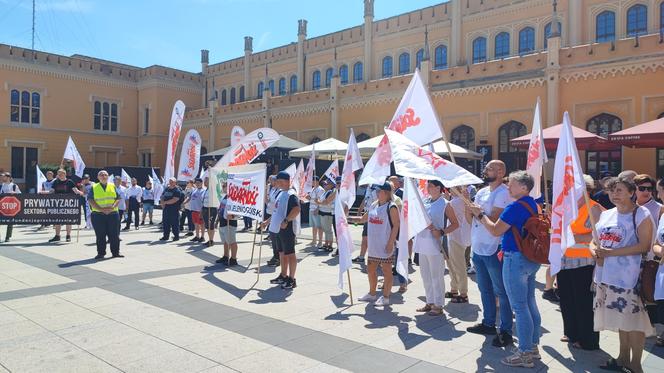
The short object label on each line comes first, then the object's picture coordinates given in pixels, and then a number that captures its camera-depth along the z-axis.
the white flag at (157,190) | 18.19
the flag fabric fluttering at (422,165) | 5.21
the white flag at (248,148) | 10.54
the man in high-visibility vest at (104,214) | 10.52
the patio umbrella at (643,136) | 10.24
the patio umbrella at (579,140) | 12.71
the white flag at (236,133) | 13.69
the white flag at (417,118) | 6.18
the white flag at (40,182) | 16.48
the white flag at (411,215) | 6.04
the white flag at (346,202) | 7.16
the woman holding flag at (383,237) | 6.99
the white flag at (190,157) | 13.16
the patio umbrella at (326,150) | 19.17
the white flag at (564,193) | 4.54
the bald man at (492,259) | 5.29
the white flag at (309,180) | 13.50
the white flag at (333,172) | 13.74
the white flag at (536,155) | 6.87
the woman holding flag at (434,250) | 6.43
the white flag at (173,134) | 13.16
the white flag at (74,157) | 17.61
